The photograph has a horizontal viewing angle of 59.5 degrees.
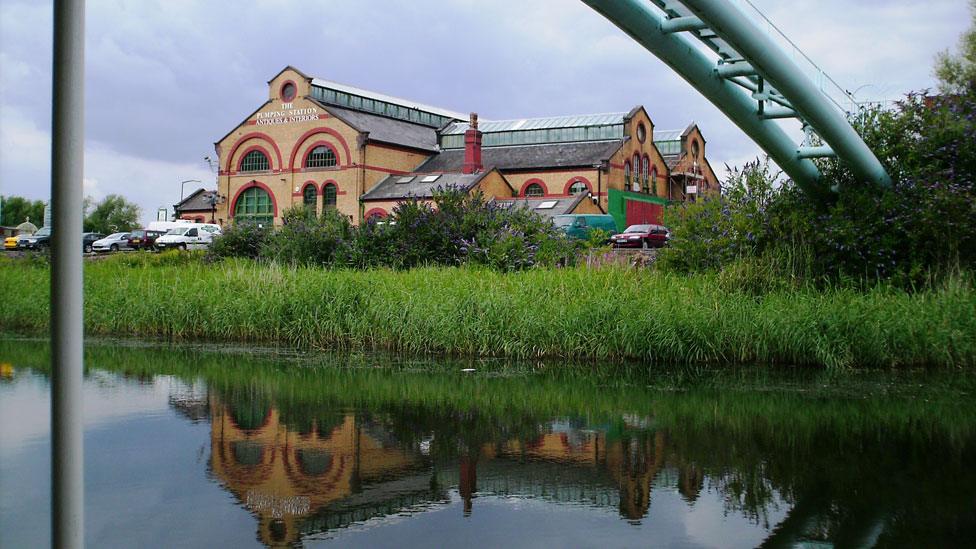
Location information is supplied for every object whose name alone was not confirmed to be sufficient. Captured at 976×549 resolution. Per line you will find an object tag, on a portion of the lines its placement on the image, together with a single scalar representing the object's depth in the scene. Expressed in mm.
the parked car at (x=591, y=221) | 35062
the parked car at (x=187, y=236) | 42750
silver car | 45531
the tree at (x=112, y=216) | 73750
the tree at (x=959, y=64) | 35531
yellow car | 42906
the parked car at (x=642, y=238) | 36156
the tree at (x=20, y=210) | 65650
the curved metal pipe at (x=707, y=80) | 11586
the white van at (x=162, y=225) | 49638
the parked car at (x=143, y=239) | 44188
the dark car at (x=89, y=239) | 49203
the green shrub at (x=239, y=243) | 22531
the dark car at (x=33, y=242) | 42781
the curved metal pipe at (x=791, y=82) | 11008
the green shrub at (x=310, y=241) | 19875
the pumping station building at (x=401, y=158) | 47000
